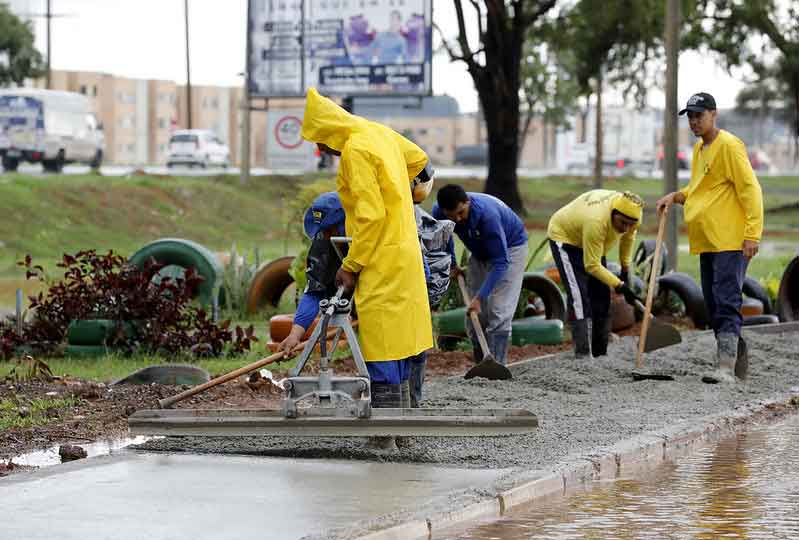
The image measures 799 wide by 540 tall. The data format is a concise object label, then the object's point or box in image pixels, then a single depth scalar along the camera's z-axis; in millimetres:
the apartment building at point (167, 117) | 119312
